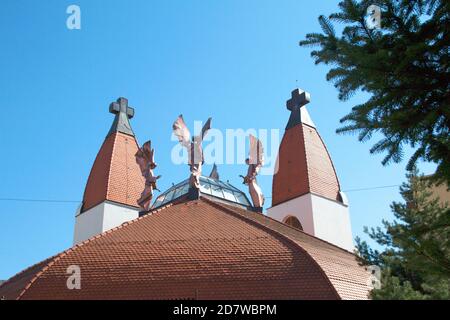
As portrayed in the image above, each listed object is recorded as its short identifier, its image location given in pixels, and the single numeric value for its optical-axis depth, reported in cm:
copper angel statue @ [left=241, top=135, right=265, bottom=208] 1927
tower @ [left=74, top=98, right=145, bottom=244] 2253
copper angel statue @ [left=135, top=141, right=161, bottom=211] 1905
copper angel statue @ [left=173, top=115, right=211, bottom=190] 1775
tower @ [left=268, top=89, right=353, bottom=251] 2169
